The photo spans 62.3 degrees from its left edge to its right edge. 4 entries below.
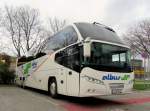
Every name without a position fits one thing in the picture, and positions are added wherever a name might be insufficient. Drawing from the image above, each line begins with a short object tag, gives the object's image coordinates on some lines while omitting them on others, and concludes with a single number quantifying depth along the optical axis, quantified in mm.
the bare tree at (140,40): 22377
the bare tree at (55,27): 22773
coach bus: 5051
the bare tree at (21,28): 19127
